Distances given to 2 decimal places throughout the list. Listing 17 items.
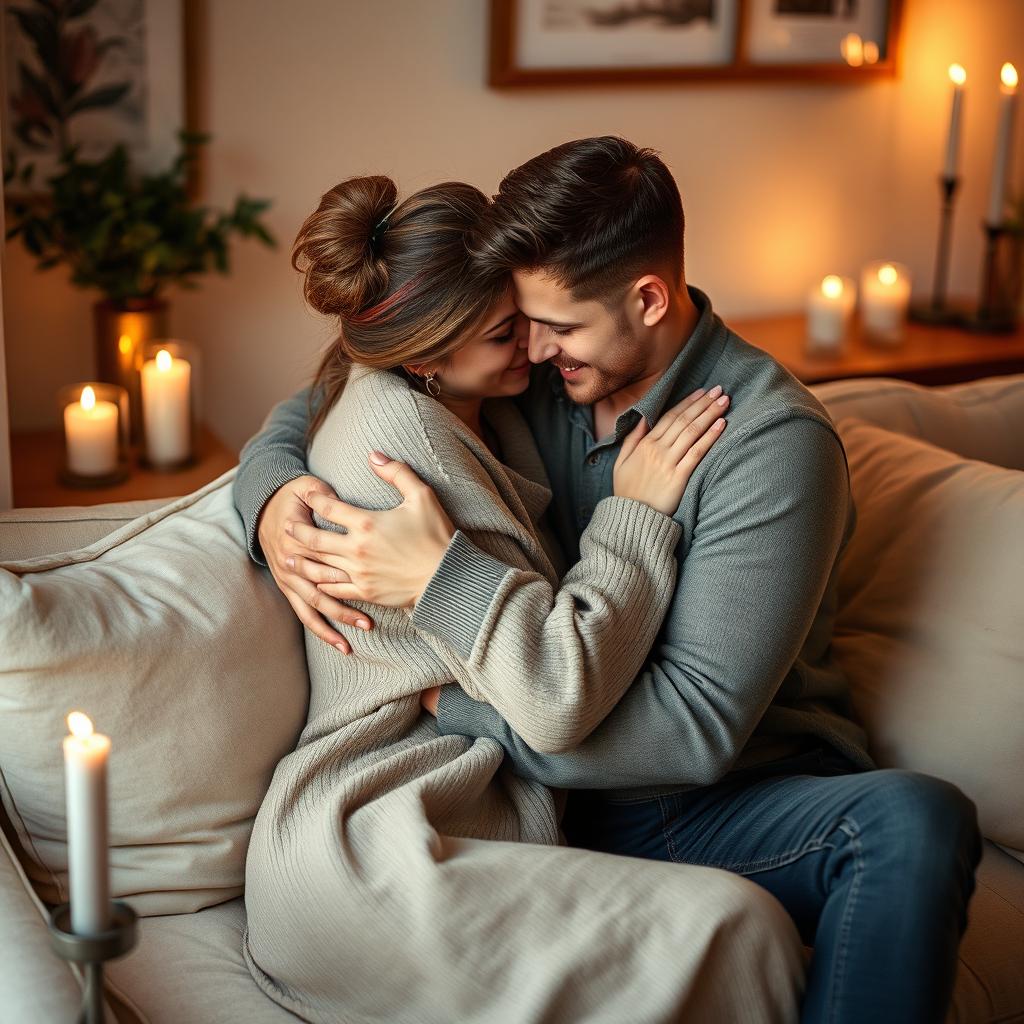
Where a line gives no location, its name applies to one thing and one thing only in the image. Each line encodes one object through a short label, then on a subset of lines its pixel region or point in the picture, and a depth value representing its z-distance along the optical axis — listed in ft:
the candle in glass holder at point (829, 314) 8.62
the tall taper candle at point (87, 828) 2.95
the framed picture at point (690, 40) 7.98
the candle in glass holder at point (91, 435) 6.43
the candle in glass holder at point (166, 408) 6.66
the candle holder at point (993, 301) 9.43
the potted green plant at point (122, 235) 6.63
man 4.03
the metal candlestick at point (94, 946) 2.99
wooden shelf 8.46
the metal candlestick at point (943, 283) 9.36
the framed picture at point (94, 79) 6.73
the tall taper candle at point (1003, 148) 8.86
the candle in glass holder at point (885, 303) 8.94
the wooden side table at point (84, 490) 6.46
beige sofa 4.16
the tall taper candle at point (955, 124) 8.98
